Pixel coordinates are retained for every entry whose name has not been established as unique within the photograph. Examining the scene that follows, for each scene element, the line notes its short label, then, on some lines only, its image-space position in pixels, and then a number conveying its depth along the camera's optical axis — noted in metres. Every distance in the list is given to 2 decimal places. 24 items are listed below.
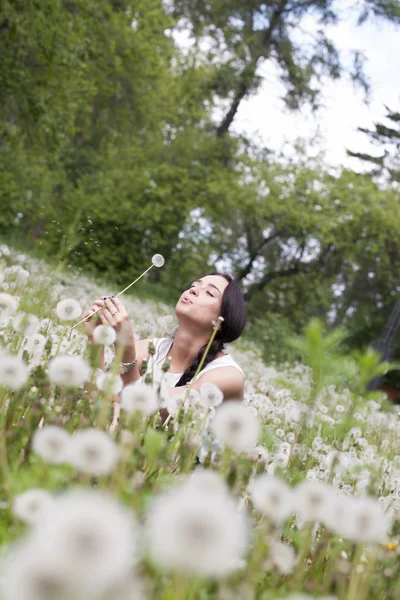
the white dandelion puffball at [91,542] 0.86
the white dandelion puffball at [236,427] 1.69
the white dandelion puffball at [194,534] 0.94
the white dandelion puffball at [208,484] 1.32
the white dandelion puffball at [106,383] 2.38
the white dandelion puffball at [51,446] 1.50
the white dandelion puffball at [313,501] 1.58
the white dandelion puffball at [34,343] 2.98
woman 4.28
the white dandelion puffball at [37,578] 0.84
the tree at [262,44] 22.47
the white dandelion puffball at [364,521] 1.45
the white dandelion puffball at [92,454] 1.40
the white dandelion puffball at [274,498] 1.49
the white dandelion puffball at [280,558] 1.64
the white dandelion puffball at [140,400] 2.14
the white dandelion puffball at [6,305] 2.67
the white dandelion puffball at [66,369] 2.01
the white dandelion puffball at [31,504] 1.29
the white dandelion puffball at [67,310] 2.95
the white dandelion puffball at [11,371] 1.92
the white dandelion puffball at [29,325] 2.45
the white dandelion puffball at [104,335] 2.67
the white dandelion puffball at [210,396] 2.68
